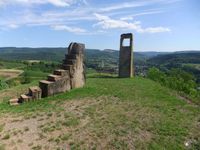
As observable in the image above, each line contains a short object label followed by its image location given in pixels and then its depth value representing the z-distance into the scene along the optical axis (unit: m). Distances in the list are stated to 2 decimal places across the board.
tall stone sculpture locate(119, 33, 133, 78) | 15.67
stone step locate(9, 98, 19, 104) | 9.10
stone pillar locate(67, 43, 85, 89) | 10.30
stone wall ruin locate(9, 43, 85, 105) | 9.30
